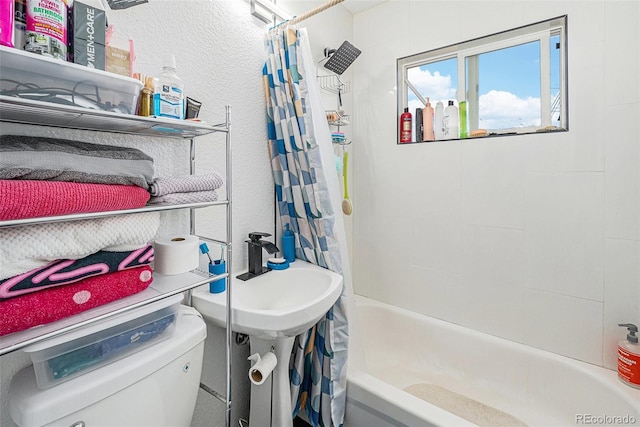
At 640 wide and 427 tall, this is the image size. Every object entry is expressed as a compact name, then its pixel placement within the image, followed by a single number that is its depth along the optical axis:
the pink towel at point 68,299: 0.58
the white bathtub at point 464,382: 1.23
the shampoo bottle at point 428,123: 1.83
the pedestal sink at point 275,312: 0.99
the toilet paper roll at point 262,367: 1.08
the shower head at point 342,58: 1.70
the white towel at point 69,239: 0.58
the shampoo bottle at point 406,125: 1.90
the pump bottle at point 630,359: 1.25
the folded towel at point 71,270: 0.59
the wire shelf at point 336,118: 1.78
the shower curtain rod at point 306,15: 1.26
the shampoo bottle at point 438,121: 1.82
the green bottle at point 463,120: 1.75
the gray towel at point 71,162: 0.58
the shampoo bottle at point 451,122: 1.76
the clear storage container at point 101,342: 0.65
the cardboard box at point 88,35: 0.65
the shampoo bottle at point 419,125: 1.87
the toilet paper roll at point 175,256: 0.92
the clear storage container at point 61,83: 0.57
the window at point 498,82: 1.52
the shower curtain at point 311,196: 1.31
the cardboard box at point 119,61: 0.75
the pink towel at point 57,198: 0.53
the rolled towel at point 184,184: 0.81
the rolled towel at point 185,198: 0.82
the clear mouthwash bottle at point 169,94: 0.84
